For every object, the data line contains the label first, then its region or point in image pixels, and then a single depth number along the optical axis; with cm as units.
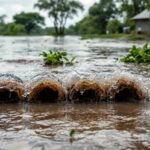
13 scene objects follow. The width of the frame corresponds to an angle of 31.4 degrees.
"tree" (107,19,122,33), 5202
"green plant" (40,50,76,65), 1039
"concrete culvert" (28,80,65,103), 604
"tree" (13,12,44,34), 8273
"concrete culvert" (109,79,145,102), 615
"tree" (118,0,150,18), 4861
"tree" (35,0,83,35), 5979
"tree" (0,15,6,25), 9315
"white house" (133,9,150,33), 4270
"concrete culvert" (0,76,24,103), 606
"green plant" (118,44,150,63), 1090
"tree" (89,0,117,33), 6444
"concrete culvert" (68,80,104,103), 610
